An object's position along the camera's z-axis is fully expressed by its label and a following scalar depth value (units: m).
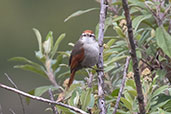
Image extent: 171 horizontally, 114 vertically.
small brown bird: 7.02
